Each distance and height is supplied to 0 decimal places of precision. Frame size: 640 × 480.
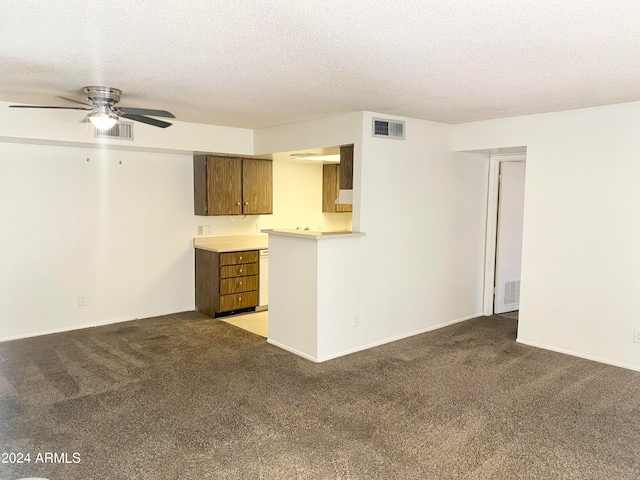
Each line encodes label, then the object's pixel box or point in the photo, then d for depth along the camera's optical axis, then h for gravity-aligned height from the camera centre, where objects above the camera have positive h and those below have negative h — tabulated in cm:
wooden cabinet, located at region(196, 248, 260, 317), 576 -108
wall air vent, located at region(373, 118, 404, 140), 457 +67
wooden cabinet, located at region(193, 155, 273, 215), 586 +11
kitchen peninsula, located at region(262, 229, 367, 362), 434 -92
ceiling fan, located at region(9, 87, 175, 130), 356 +63
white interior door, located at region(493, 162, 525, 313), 595 -48
